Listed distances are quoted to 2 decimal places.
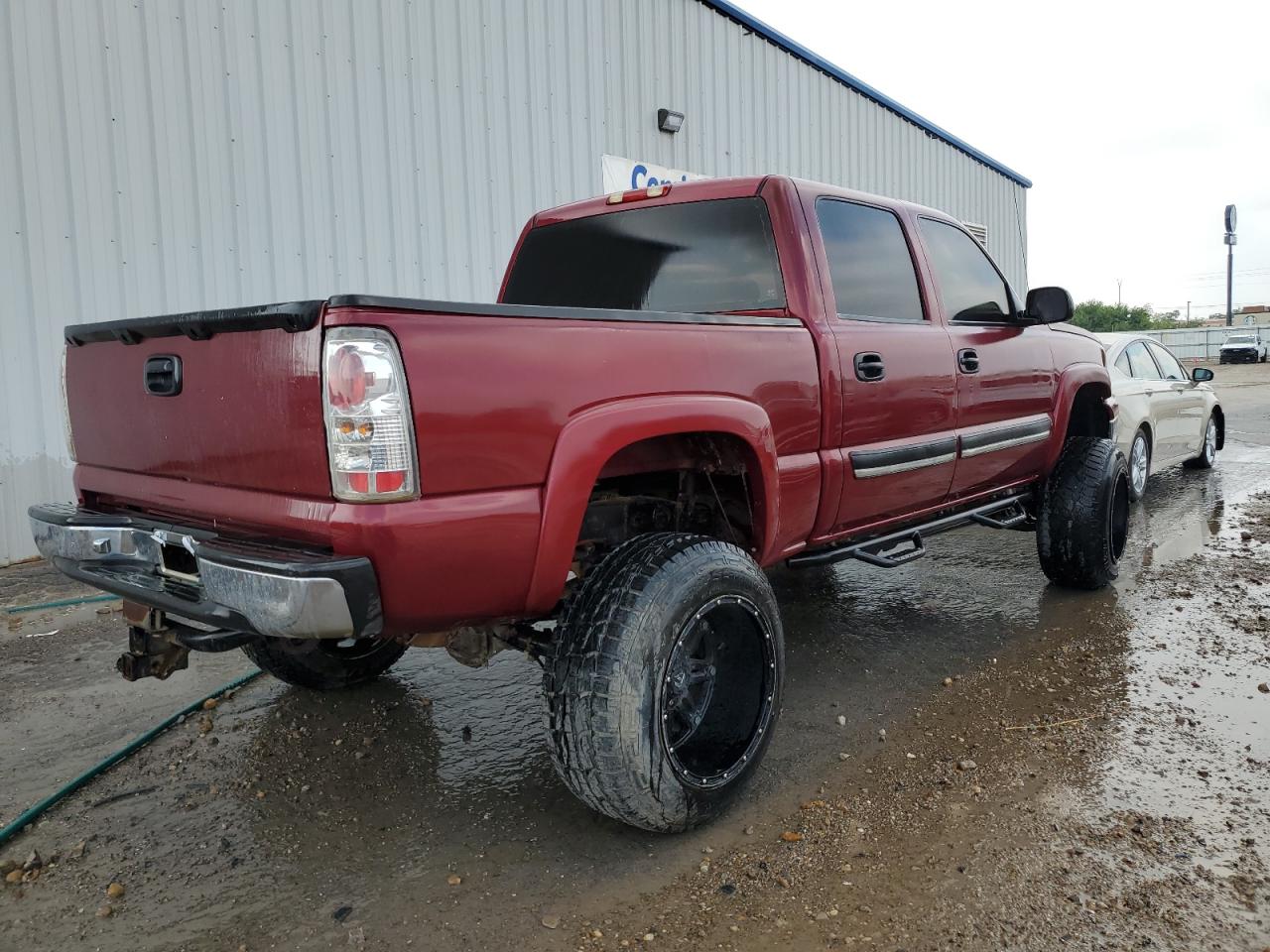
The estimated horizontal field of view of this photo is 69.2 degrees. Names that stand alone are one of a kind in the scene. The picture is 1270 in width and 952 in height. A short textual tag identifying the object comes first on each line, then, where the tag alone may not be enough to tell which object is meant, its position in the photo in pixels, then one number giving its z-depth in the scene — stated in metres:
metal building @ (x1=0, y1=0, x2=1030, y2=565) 5.72
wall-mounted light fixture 9.48
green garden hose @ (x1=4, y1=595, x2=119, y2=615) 4.84
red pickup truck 2.00
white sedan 6.95
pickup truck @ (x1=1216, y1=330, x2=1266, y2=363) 34.97
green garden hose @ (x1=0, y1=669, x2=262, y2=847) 2.65
